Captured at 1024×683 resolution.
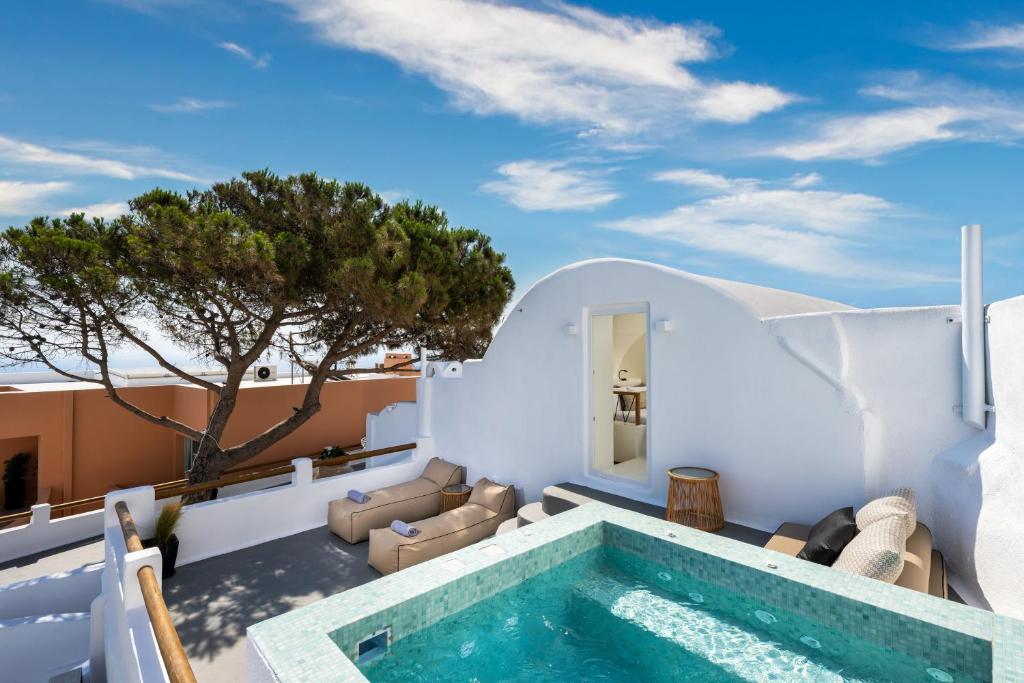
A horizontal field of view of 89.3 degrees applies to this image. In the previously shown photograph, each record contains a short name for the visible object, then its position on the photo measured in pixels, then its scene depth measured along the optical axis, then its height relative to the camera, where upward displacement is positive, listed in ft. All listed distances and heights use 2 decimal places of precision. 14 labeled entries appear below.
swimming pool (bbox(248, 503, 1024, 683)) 9.91 -6.18
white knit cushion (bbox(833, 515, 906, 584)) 11.62 -4.64
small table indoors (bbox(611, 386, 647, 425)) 31.04 -3.17
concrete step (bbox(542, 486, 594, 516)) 21.98 -6.40
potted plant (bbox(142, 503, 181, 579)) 21.16 -7.73
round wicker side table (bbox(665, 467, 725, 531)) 18.81 -5.49
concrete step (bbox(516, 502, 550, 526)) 22.41 -7.21
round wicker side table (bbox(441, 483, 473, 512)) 28.60 -8.17
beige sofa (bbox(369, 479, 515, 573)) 21.29 -7.98
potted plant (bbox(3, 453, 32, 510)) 44.34 -11.37
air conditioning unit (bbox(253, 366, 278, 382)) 48.75 -2.14
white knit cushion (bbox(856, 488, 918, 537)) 13.05 -4.10
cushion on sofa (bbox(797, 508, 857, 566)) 13.69 -5.08
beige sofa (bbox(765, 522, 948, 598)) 12.01 -5.33
